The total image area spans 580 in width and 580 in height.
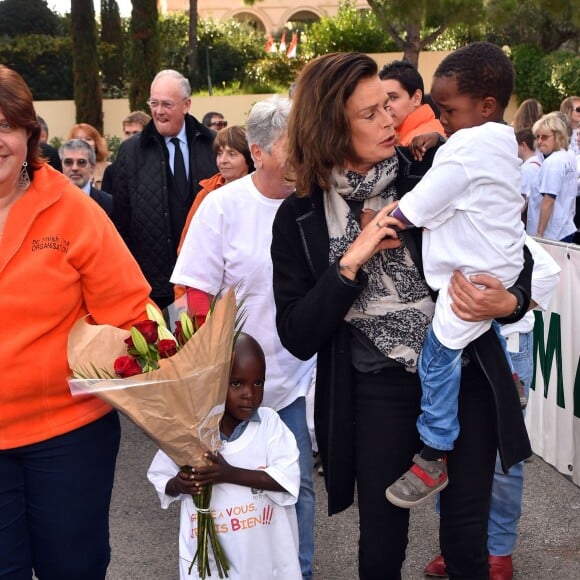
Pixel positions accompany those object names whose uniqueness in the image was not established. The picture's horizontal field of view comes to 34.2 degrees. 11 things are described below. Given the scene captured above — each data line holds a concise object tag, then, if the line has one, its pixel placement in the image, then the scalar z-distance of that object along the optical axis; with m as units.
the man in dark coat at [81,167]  7.39
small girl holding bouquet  3.38
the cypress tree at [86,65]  28.55
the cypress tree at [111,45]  35.75
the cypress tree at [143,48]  27.36
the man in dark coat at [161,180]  6.68
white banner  5.57
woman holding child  2.93
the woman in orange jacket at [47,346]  3.00
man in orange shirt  5.38
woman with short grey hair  3.87
